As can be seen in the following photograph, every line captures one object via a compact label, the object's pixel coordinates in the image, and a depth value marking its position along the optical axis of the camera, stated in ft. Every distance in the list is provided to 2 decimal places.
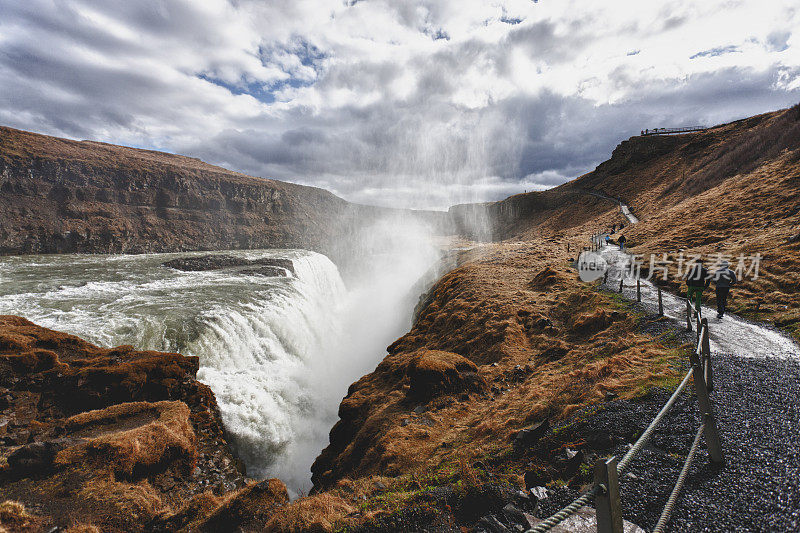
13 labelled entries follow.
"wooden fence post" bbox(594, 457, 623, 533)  8.24
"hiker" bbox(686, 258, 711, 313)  33.69
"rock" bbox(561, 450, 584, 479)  16.03
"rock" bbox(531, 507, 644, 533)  11.93
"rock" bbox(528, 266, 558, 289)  59.32
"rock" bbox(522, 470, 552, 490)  16.10
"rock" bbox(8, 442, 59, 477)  23.39
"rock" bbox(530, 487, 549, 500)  14.87
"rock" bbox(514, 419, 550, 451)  19.91
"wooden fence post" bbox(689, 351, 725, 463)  13.66
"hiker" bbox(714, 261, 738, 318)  34.86
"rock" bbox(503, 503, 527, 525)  13.62
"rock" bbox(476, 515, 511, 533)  13.41
